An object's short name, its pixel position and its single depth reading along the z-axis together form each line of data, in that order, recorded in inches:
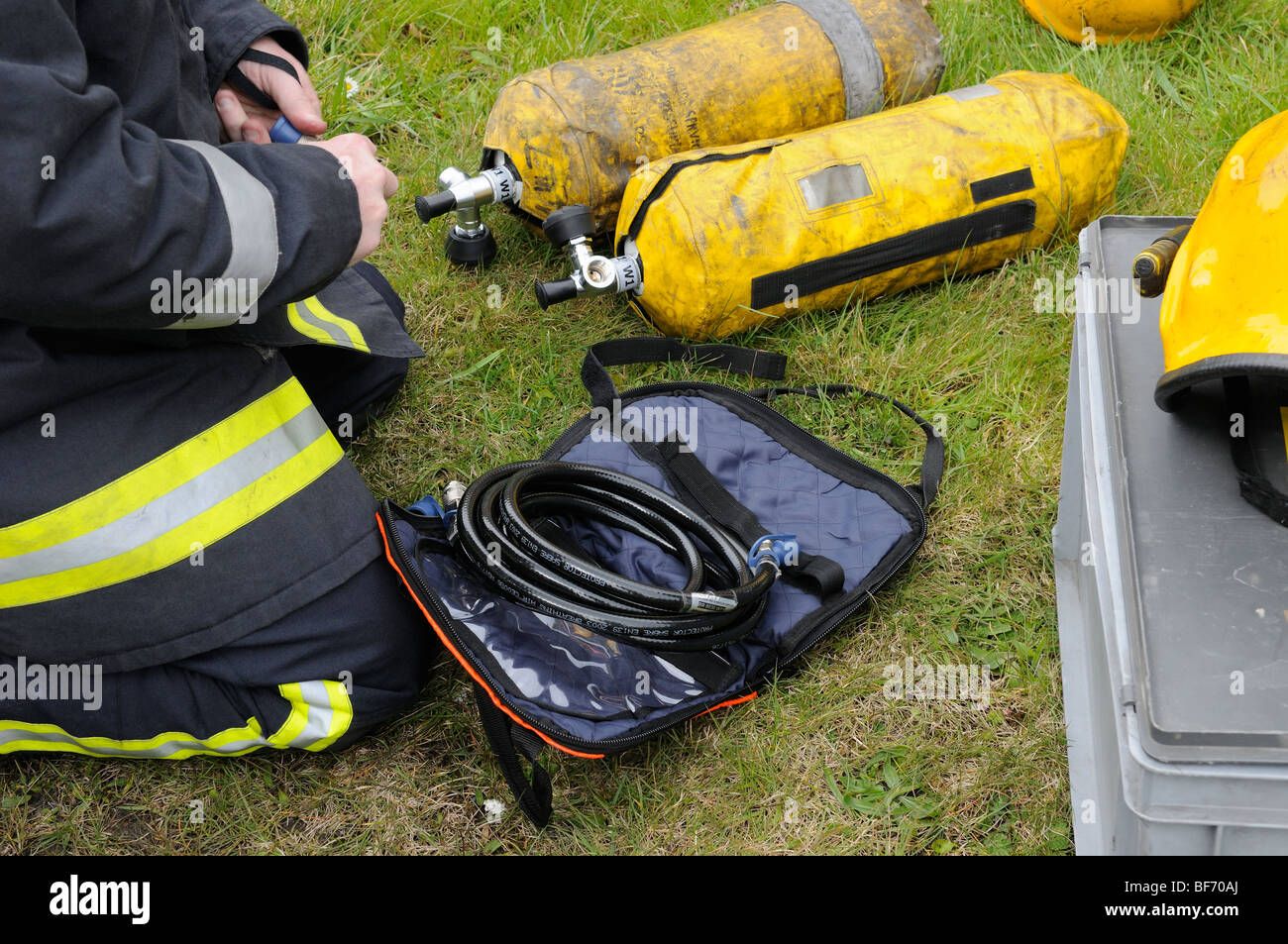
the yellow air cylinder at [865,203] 104.0
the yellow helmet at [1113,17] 132.0
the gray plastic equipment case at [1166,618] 49.2
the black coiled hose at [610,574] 77.4
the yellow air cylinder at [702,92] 111.7
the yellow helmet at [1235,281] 55.2
